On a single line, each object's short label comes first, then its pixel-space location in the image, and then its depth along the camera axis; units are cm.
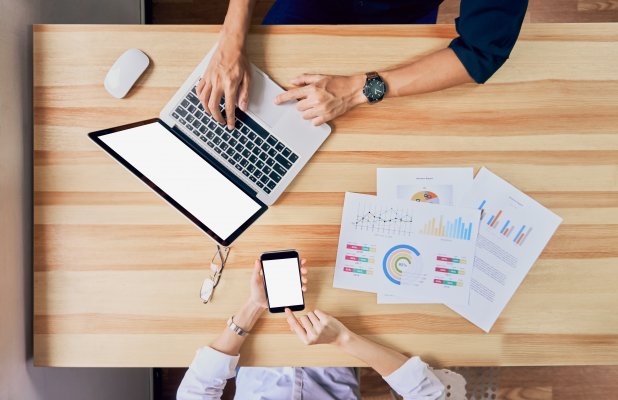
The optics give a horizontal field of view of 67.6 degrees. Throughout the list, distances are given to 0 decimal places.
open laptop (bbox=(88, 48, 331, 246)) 93
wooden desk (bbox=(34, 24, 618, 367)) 97
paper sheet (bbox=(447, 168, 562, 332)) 99
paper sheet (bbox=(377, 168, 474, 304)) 99
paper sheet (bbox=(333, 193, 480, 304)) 99
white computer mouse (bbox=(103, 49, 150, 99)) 95
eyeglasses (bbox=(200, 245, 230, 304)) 99
